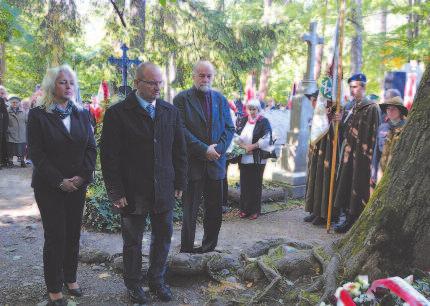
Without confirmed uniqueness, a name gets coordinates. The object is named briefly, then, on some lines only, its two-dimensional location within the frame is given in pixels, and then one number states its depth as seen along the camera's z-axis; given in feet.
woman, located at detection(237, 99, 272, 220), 23.95
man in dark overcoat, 11.52
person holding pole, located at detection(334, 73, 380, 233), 20.03
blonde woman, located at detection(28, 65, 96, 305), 11.48
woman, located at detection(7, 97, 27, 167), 39.88
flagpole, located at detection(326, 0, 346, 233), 19.10
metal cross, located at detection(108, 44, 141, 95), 26.35
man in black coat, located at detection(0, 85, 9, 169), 38.34
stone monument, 29.35
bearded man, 14.70
